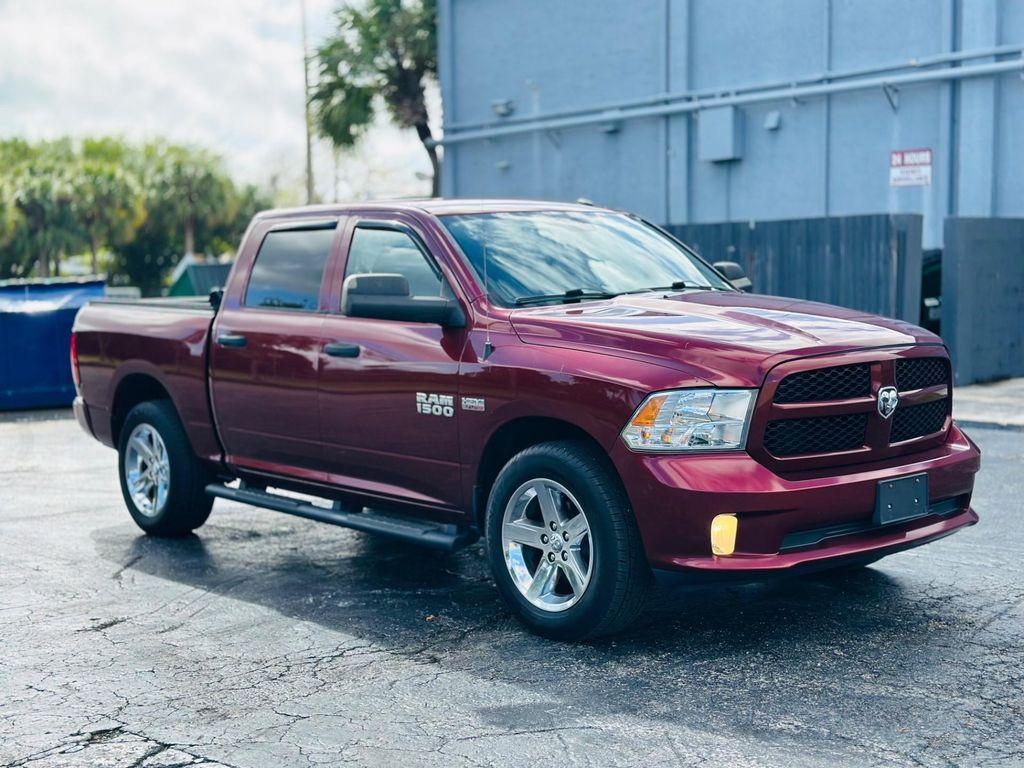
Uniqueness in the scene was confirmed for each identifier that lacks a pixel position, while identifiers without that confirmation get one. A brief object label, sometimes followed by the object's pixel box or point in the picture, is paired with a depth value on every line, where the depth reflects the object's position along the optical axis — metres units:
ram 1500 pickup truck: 5.24
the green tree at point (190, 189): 56.62
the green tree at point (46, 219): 50.31
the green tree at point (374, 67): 35.78
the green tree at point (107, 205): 52.09
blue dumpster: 16.25
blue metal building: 19.55
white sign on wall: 20.22
